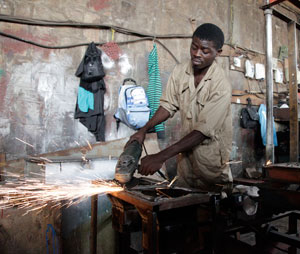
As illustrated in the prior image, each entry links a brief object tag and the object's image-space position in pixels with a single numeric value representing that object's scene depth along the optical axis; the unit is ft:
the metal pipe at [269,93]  11.75
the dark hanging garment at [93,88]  15.24
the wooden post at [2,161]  13.25
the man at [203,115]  7.70
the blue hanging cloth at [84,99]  15.21
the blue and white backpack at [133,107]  15.92
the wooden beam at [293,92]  11.50
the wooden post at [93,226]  7.78
